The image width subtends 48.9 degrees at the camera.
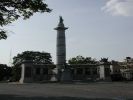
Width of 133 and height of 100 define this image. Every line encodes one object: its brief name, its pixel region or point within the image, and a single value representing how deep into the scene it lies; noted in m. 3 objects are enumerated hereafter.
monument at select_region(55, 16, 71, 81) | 27.90
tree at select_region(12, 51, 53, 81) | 49.29
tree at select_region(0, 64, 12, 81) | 42.86
